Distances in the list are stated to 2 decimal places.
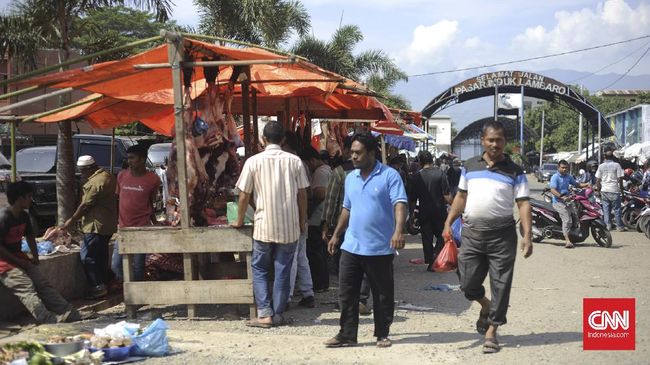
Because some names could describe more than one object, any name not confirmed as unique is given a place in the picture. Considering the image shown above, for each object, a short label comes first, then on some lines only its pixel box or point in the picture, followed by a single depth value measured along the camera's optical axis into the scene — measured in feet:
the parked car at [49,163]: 46.83
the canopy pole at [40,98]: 20.81
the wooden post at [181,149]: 23.03
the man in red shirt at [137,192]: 26.02
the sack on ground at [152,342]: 19.45
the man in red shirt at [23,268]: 22.67
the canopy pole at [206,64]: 22.12
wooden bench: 23.15
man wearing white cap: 27.81
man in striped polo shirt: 19.49
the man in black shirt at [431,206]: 36.76
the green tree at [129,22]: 143.33
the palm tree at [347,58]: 89.40
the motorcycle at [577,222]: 46.06
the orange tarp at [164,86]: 23.43
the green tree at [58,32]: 40.60
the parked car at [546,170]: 167.76
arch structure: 128.88
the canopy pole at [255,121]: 32.50
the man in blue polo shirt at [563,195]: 46.37
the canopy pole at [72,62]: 20.71
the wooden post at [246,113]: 28.46
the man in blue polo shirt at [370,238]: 19.72
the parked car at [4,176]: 40.07
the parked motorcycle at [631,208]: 55.62
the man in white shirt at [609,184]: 53.42
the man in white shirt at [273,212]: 22.22
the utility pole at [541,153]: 221.27
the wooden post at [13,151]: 30.02
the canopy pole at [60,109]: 25.54
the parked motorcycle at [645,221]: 50.60
